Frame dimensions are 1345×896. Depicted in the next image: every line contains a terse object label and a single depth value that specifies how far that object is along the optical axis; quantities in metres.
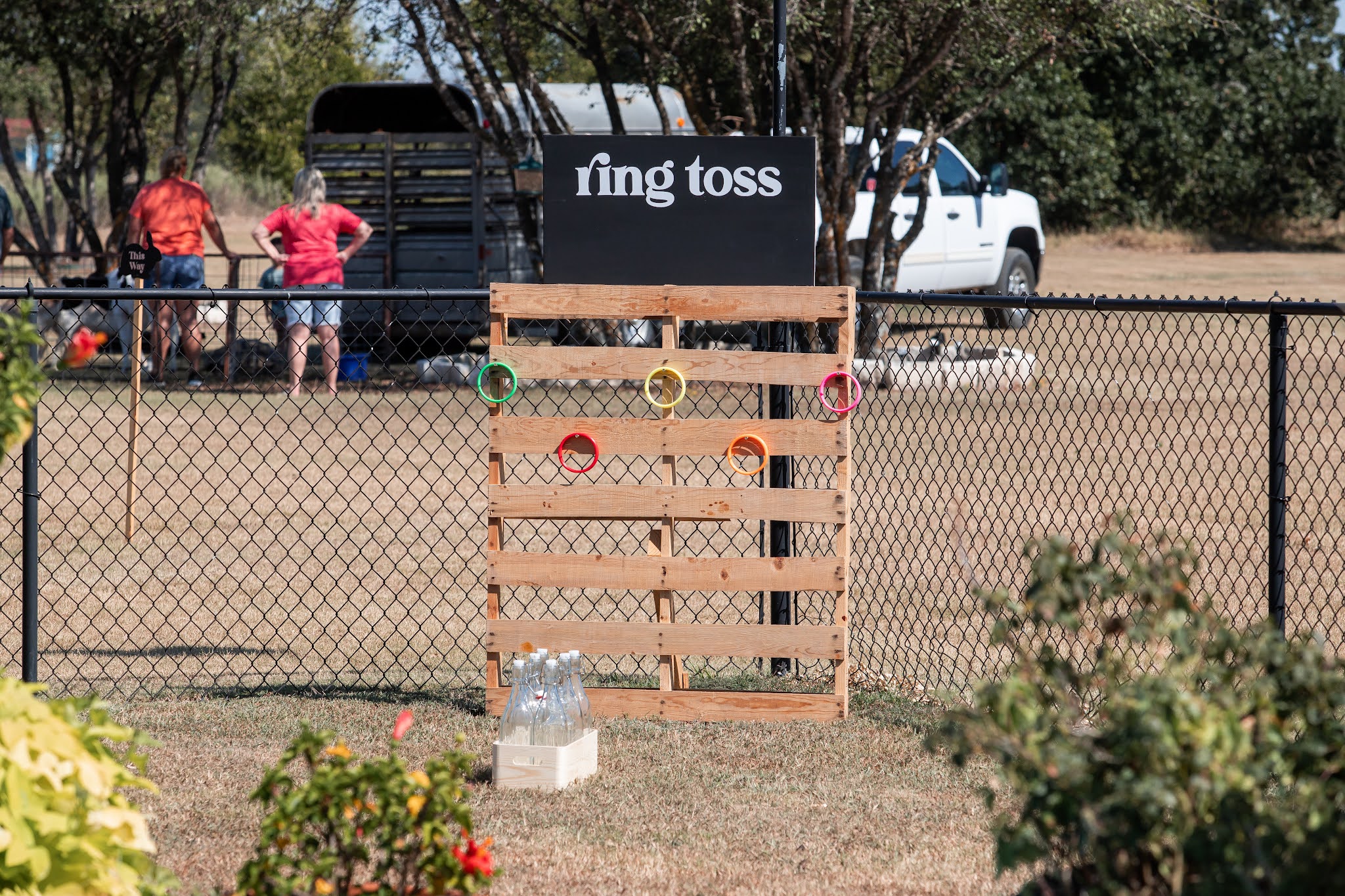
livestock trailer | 26.86
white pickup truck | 30.42
